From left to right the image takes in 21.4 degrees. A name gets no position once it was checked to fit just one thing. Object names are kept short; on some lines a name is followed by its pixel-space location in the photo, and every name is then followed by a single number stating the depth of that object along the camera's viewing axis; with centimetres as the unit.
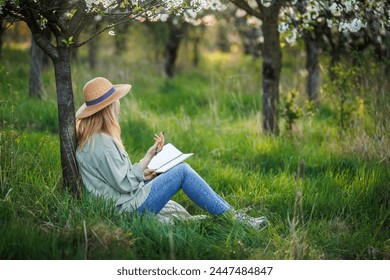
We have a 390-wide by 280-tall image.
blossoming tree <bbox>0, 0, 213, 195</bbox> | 733
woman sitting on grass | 764
